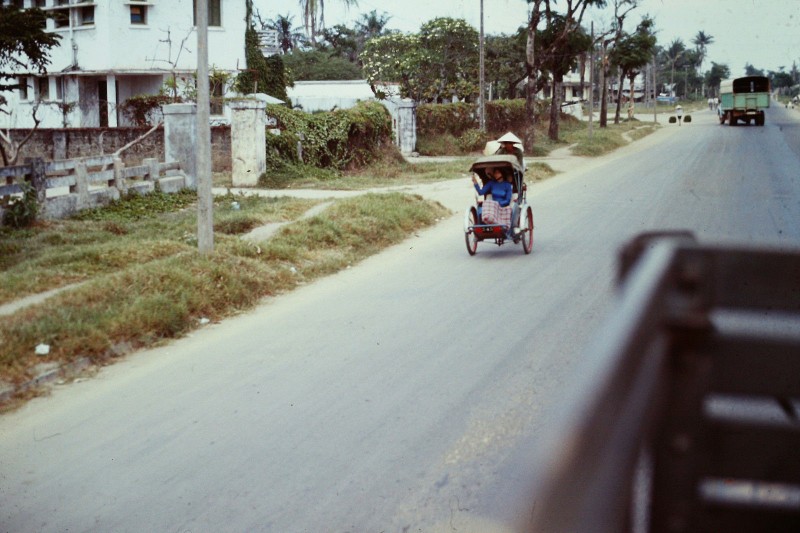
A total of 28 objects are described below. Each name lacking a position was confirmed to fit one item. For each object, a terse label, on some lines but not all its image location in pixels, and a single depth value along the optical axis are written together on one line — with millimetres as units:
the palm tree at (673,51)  89325
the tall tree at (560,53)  46906
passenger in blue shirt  13318
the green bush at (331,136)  25448
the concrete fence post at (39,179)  15383
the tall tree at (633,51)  69888
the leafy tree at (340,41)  80125
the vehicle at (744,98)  48219
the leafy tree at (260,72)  39125
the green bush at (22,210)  14656
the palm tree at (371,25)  88438
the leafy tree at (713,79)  64938
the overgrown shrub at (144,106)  31688
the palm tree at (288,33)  87062
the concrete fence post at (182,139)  21391
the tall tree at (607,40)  55938
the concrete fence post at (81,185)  16484
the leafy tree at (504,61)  65144
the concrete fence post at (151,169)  19500
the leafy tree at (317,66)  70500
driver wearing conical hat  14641
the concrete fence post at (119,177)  17938
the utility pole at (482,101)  34756
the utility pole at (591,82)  45553
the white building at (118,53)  36219
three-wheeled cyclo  13039
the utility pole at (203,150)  11172
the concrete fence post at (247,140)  23531
